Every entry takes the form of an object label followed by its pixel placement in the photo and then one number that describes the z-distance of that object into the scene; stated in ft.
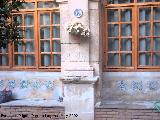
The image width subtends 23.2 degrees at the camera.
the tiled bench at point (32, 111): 27.94
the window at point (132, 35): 29.71
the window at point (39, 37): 31.07
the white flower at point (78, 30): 27.09
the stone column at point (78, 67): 27.27
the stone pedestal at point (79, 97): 27.20
